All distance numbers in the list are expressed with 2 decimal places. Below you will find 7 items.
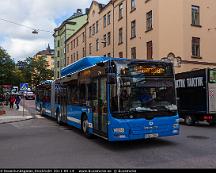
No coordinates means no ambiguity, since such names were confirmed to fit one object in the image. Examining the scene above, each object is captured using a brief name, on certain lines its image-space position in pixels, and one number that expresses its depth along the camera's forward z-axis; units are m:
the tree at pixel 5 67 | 50.52
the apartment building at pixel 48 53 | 156.25
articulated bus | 10.55
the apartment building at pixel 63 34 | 72.25
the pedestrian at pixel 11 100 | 37.94
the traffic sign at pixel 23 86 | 28.12
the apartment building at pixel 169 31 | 30.88
